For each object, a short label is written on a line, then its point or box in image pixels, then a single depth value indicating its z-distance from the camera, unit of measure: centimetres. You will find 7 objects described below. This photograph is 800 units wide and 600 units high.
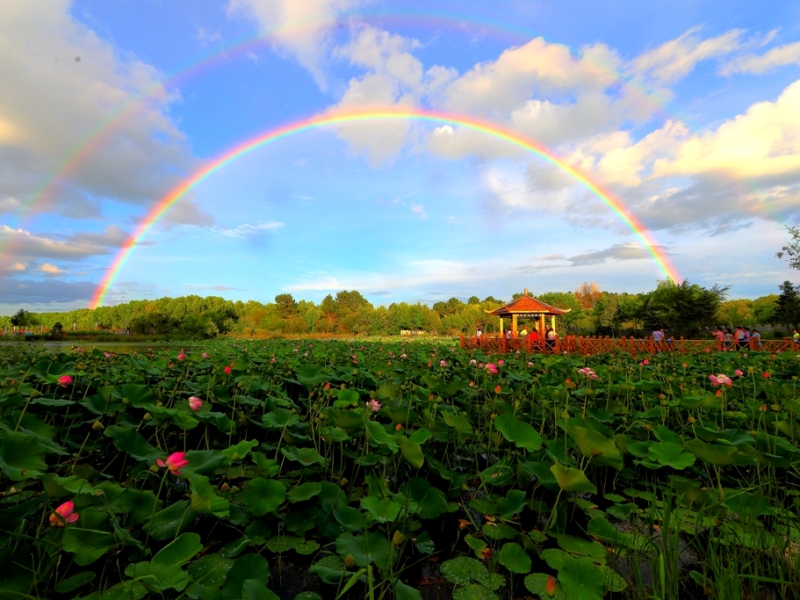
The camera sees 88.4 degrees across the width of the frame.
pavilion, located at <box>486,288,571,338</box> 1708
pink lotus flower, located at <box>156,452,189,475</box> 116
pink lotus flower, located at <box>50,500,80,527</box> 98
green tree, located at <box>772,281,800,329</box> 2270
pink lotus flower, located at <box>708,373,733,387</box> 237
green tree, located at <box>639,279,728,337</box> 2497
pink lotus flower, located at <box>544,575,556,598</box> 99
